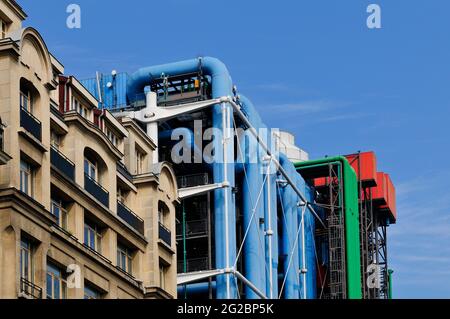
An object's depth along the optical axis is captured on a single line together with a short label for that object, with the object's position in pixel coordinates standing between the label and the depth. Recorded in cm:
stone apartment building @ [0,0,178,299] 5472
